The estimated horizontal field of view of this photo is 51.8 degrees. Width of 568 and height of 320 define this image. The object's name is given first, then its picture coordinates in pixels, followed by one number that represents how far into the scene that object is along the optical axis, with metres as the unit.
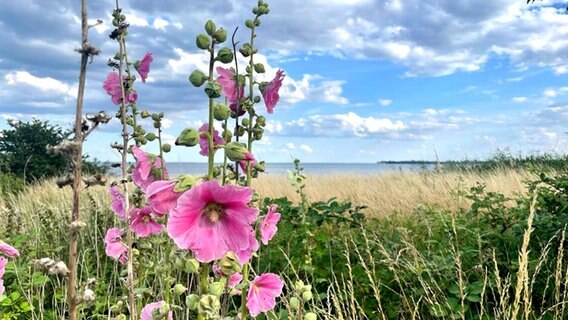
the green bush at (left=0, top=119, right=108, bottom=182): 15.08
